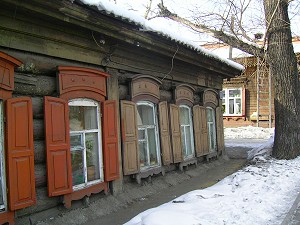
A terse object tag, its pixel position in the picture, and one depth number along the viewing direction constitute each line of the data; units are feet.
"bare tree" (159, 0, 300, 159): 33.68
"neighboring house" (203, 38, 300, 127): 71.31
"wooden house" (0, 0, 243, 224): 14.73
